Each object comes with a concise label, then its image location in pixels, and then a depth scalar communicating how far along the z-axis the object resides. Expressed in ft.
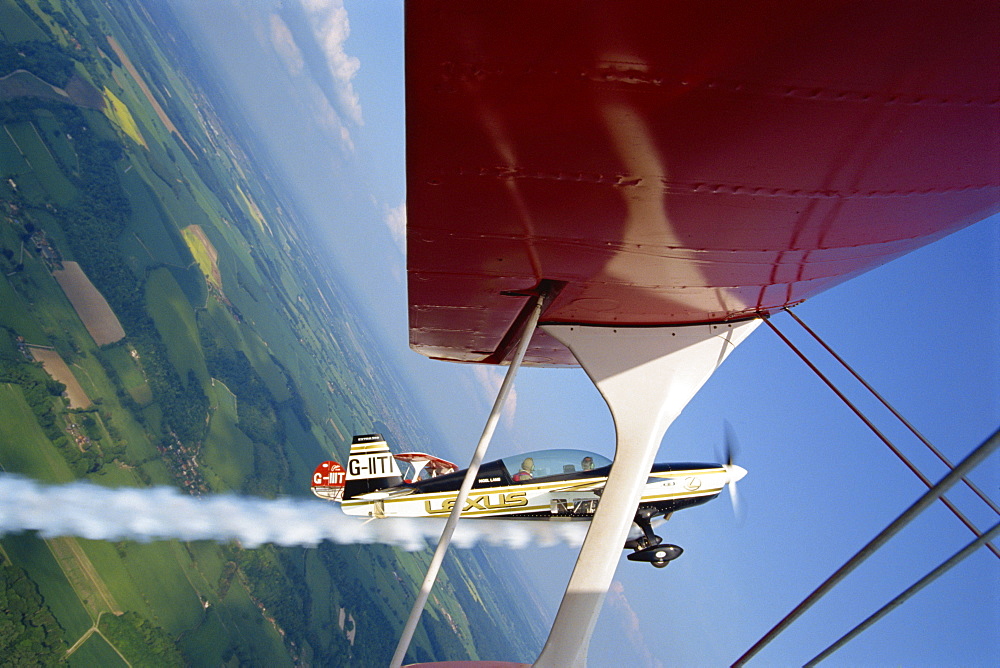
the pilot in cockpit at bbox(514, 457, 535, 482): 56.24
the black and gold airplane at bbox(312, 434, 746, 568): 53.26
